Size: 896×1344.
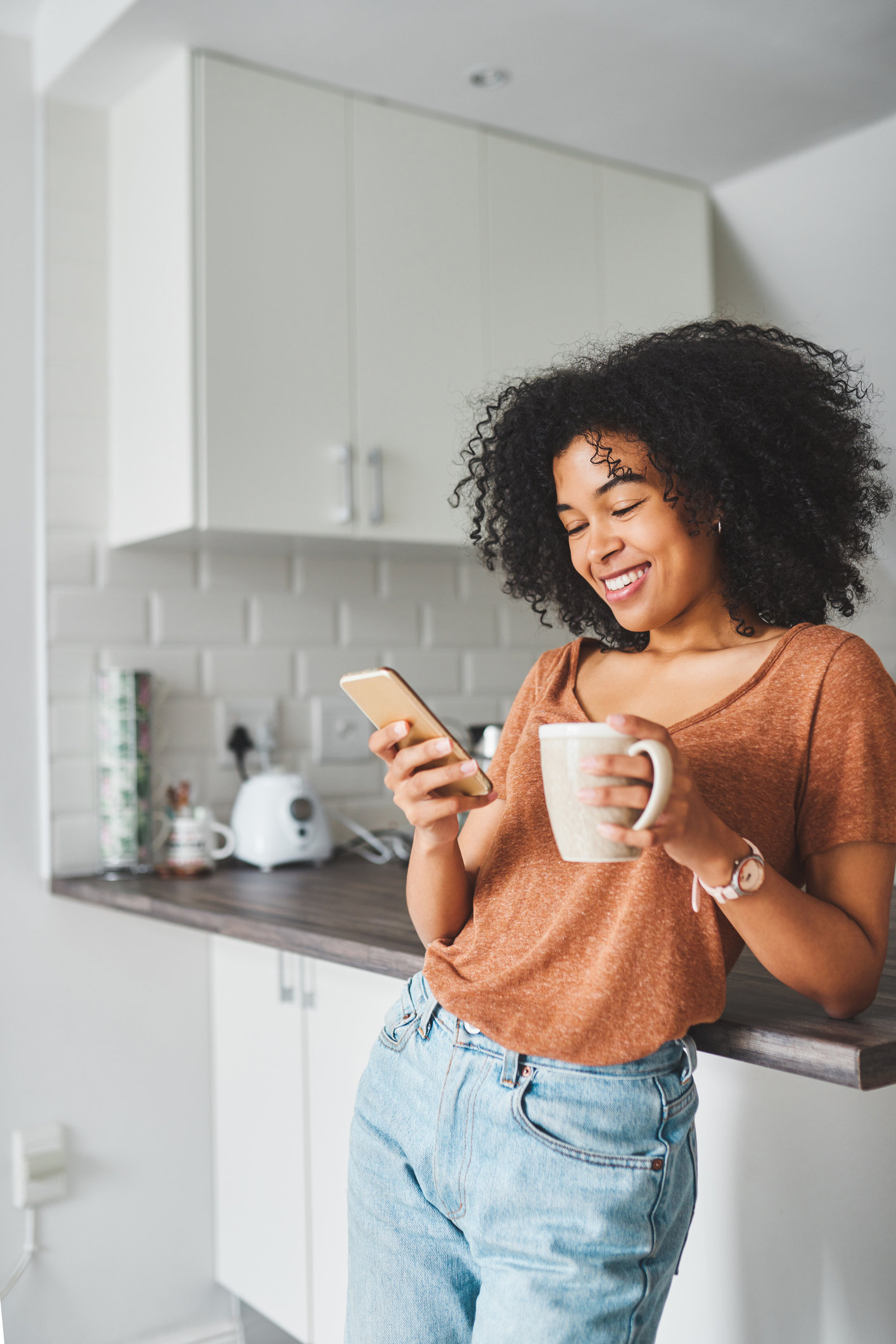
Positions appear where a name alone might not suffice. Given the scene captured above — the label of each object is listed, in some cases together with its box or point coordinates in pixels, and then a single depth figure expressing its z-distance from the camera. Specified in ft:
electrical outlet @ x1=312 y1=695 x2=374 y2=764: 7.97
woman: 2.93
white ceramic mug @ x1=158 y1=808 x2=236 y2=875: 6.88
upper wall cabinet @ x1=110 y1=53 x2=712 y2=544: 6.47
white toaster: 7.11
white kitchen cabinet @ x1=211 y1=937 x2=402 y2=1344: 6.09
